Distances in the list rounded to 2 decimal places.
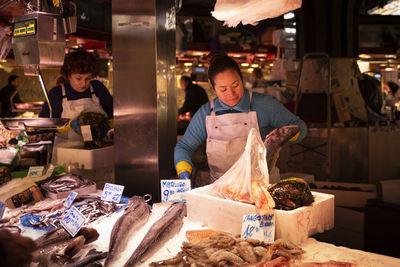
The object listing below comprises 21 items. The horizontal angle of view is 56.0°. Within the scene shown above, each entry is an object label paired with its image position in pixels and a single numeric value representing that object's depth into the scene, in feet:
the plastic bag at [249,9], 7.46
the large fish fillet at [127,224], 5.51
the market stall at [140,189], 5.46
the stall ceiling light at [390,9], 47.95
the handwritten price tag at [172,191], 7.91
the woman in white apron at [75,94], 13.09
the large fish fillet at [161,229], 5.37
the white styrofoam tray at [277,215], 5.82
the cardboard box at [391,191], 9.30
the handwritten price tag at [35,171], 10.10
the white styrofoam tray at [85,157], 11.23
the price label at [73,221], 6.12
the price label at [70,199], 8.07
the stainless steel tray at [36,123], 9.40
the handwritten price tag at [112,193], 8.37
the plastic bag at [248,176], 6.41
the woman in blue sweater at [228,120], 9.26
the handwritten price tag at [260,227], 5.77
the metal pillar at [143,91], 9.80
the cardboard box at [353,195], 11.55
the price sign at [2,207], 7.19
